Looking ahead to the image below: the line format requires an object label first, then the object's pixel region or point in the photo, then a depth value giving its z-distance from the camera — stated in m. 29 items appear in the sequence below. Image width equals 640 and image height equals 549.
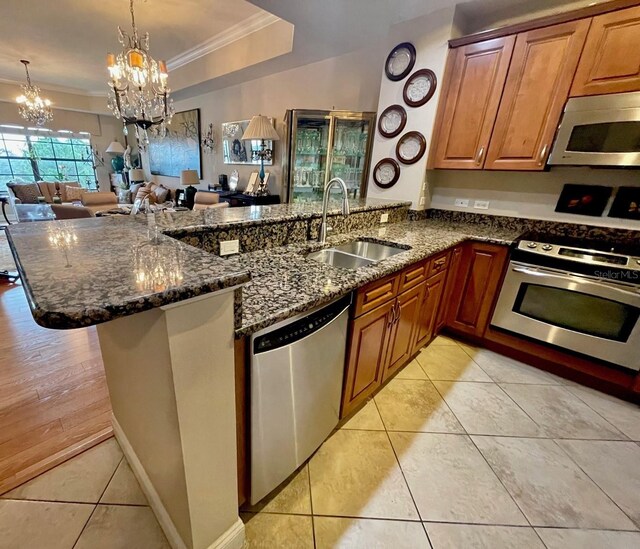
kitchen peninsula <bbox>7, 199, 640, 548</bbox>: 0.64
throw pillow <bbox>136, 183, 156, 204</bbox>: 5.84
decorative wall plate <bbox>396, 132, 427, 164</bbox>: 2.51
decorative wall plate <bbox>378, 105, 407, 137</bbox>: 2.57
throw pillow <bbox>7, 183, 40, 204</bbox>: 5.83
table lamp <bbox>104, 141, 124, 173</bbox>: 7.87
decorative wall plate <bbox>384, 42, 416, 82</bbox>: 2.39
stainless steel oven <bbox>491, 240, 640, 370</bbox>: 1.78
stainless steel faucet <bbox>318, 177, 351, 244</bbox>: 1.62
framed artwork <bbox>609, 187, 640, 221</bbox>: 2.04
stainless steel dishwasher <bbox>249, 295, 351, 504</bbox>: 0.97
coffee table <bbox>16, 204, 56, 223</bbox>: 5.10
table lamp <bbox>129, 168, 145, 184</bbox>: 7.59
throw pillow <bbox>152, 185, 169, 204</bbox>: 5.96
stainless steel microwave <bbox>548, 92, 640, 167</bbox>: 1.75
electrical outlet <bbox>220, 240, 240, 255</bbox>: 1.38
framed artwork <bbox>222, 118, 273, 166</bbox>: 4.48
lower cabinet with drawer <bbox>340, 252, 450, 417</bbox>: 1.41
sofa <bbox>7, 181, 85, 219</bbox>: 5.79
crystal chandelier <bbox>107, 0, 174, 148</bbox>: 2.80
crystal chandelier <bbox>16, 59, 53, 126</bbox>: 5.44
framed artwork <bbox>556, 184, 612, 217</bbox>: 2.15
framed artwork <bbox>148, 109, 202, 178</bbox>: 5.78
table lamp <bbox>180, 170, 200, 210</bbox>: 5.04
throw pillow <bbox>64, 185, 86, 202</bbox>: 6.64
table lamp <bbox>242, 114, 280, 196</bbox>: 3.85
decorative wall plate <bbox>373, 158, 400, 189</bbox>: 2.73
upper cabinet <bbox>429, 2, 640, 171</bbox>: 1.75
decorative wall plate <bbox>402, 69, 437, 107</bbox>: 2.35
